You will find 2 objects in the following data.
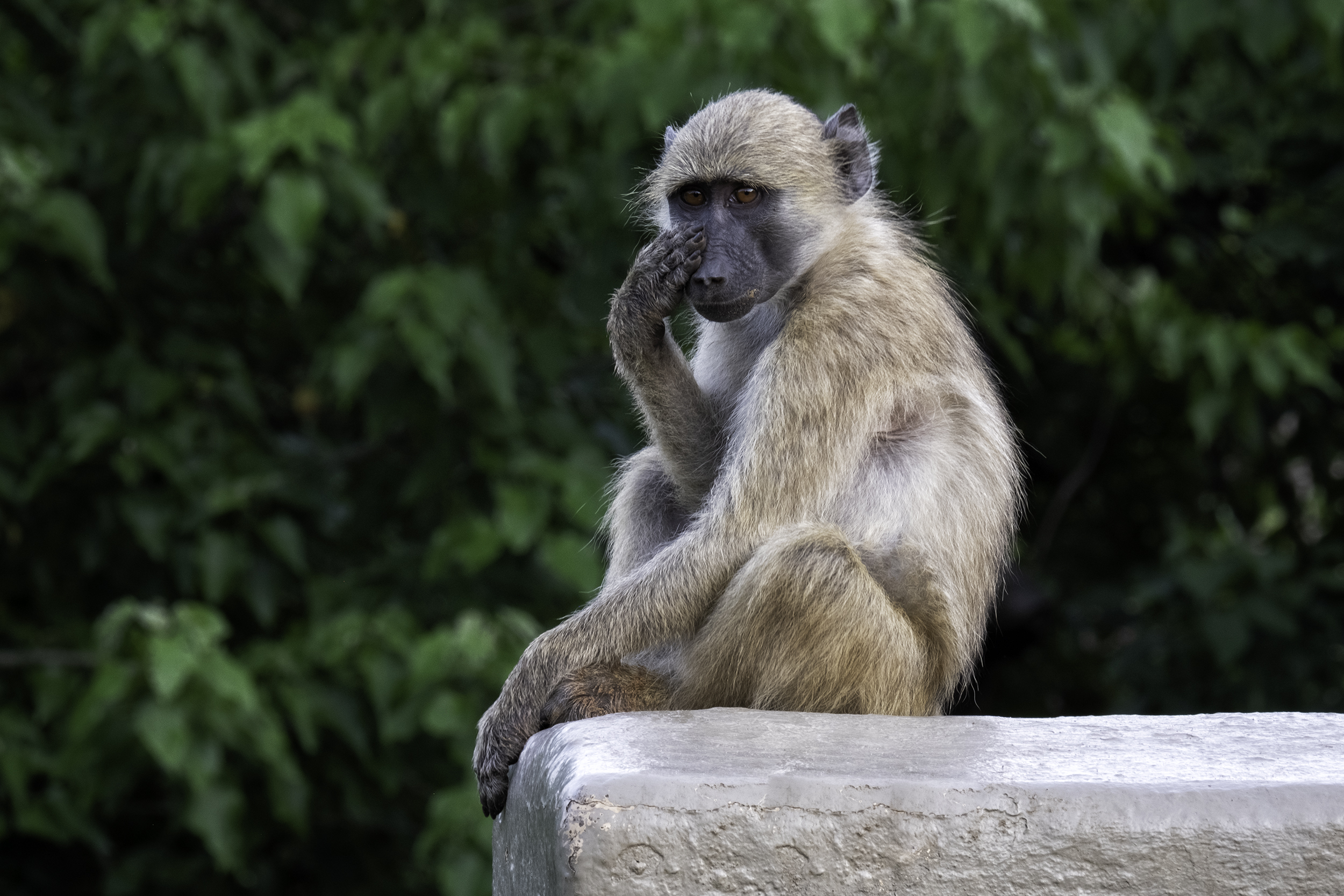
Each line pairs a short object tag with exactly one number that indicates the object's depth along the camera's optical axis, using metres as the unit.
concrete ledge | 5.60
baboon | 7.68
